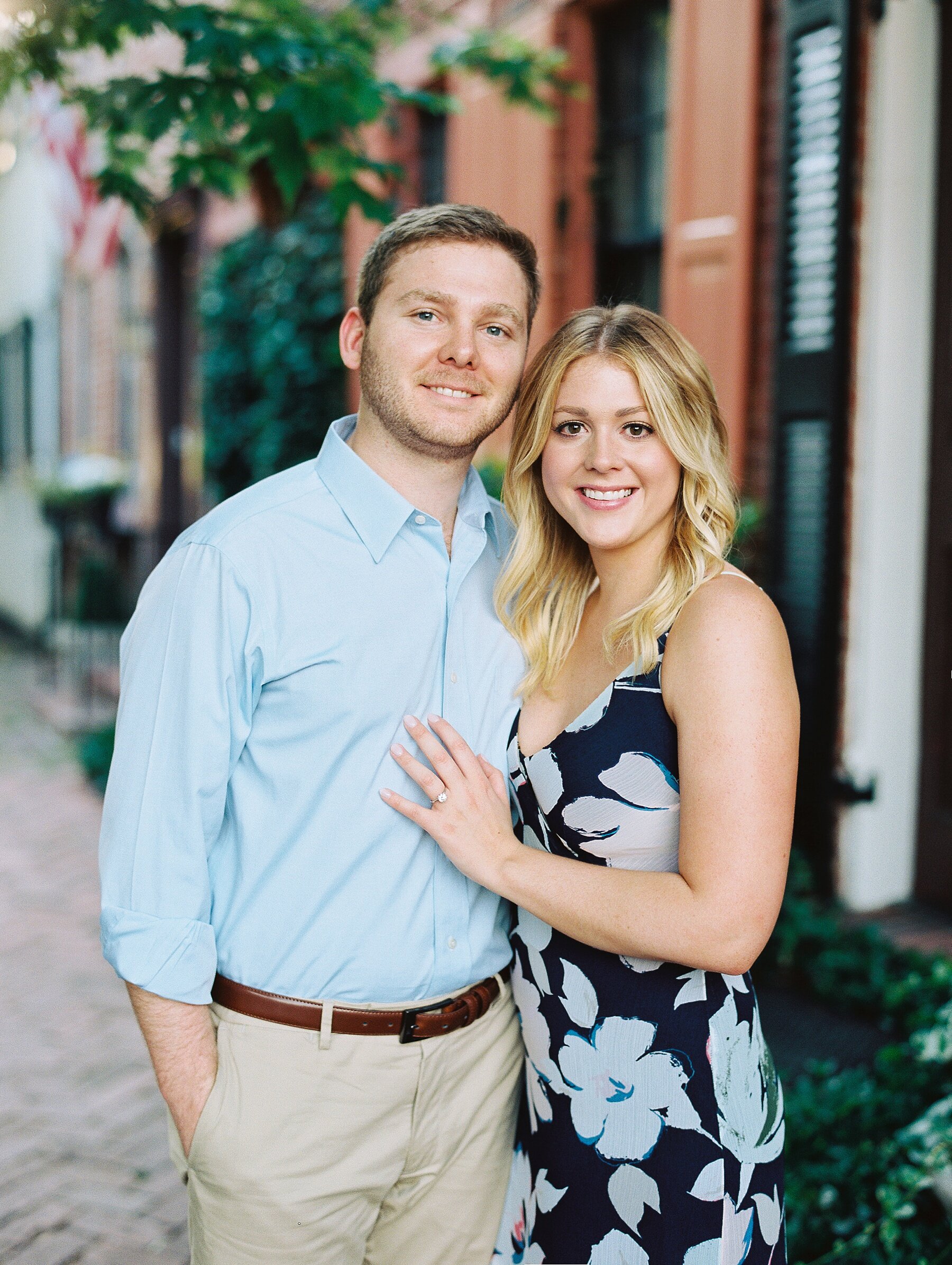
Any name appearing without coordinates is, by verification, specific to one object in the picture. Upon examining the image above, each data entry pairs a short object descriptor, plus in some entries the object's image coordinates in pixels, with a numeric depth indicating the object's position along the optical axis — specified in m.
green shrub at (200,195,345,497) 8.27
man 1.86
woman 1.79
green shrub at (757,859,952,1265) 2.85
